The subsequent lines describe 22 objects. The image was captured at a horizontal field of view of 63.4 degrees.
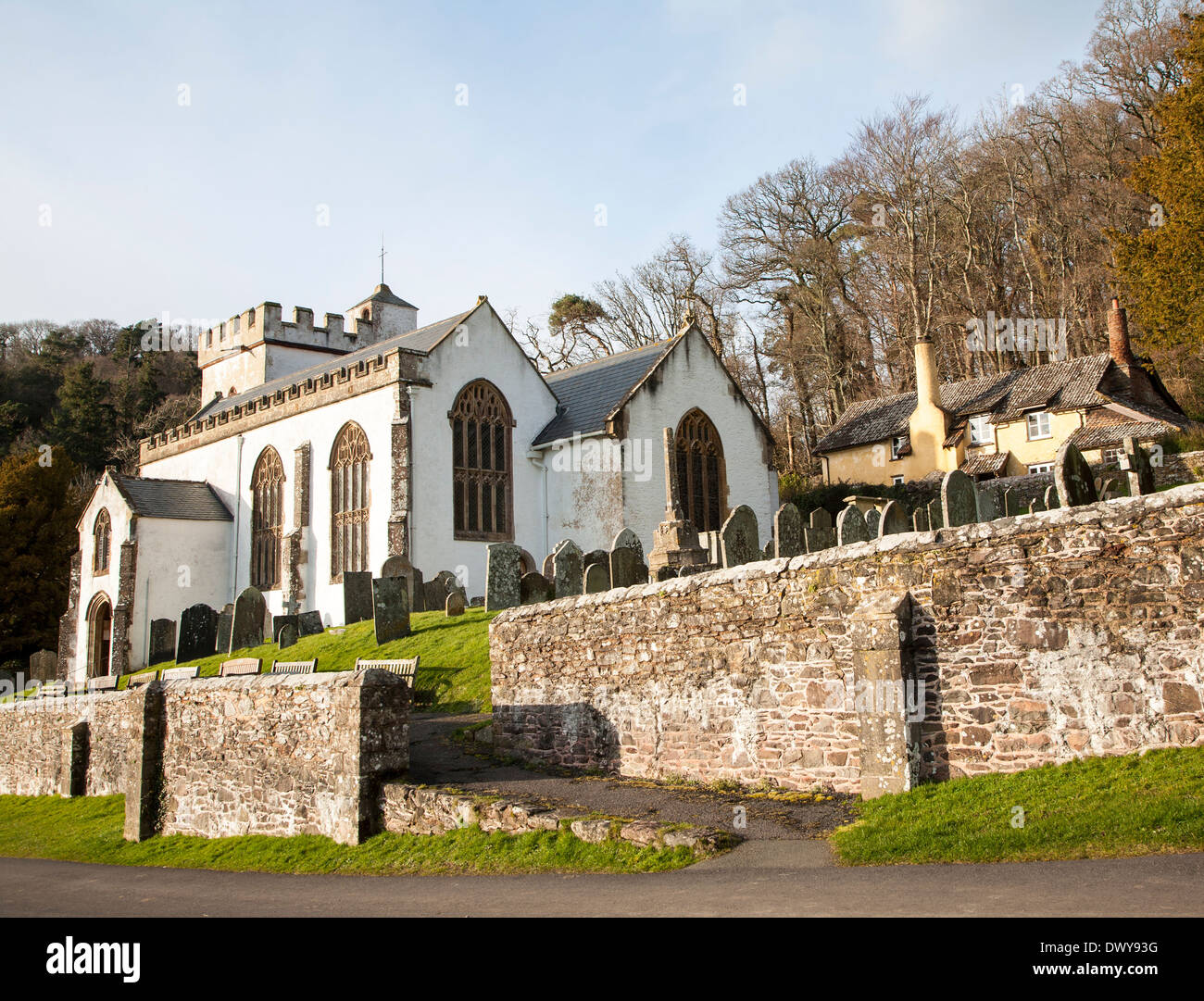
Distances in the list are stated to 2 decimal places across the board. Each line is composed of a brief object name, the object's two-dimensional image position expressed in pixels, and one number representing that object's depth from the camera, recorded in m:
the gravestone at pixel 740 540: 16.80
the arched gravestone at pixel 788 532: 16.17
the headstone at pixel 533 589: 20.58
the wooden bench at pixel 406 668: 17.25
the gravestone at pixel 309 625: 25.45
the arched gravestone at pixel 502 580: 20.48
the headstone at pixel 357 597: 24.53
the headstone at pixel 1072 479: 11.51
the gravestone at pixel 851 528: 14.36
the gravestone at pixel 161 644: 29.23
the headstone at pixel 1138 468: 11.89
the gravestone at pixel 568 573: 18.42
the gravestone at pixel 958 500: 13.91
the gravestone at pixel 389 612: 20.58
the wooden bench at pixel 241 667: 18.66
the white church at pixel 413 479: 29.53
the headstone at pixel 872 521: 16.99
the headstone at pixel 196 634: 27.33
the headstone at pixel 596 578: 15.94
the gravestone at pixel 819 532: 16.97
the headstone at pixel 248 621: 26.28
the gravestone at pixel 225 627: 27.59
